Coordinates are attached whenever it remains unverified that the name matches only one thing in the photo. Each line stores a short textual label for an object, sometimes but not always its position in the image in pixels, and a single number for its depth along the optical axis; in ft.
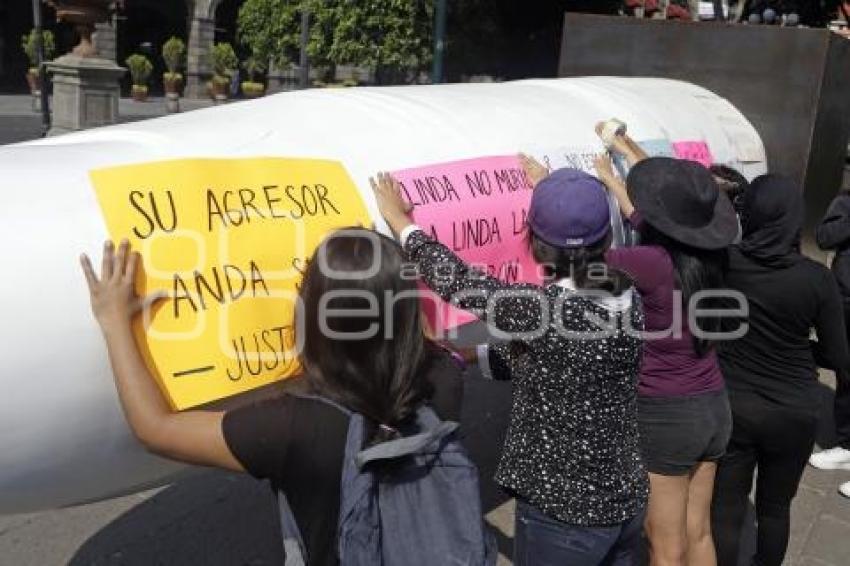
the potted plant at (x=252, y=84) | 83.01
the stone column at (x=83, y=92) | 42.60
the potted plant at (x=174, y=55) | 91.30
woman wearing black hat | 8.16
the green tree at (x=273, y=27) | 57.72
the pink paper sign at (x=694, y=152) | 13.26
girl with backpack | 5.21
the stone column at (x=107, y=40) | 89.18
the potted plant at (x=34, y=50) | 78.42
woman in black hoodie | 9.30
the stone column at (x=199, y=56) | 97.76
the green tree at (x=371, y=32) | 53.21
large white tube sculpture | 5.84
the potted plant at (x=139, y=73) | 84.99
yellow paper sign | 6.20
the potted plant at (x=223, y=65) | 91.35
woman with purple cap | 6.76
